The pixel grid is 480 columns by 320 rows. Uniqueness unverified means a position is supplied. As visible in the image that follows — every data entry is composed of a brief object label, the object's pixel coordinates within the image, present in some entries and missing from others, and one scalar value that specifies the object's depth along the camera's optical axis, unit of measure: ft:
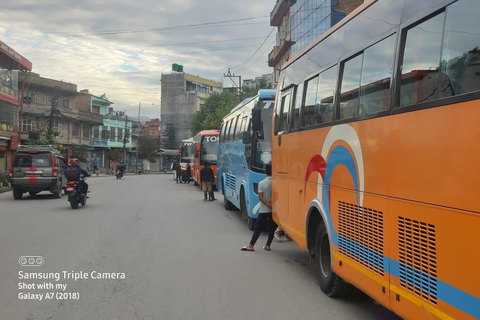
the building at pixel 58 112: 154.81
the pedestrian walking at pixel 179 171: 114.01
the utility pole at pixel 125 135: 207.96
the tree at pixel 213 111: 144.48
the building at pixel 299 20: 85.40
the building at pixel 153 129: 322.75
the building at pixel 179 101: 285.02
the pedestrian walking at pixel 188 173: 108.99
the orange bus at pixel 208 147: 80.38
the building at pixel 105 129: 202.28
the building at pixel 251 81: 238.07
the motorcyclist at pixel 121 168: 134.45
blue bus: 33.96
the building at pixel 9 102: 106.93
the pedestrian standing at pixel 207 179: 58.03
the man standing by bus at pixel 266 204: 28.44
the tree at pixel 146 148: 245.86
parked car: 58.29
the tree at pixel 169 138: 277.23
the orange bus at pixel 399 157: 9.39
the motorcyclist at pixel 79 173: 49.40
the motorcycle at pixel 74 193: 48.85
